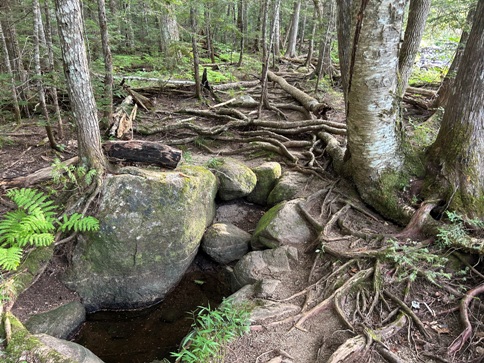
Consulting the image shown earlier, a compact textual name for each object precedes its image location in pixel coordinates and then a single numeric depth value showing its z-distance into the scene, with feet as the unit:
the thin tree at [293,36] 55.88
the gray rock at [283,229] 16.79
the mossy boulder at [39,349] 9.84
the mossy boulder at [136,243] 15.35
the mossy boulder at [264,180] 22.54
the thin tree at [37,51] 18.72
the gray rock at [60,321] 12.75
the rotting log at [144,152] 18.15
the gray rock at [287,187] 20.70
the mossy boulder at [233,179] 21.21
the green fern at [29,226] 12.65
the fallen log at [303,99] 27.63
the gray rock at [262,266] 15.17
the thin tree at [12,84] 19.87
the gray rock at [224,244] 18.70
